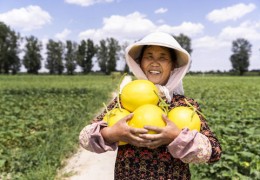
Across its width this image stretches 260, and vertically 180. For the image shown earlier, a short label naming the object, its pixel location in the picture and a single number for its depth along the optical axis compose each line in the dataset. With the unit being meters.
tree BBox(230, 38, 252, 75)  102.88
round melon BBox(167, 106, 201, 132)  2.03
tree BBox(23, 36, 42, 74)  94.24
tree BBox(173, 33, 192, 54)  109.88
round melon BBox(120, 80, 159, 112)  2.01
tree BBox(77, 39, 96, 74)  99.38
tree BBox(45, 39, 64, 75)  102.12
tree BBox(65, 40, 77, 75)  99.75
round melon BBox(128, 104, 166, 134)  1.92
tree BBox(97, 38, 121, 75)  99.31
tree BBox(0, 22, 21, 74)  87.88
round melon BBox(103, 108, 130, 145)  2.07
